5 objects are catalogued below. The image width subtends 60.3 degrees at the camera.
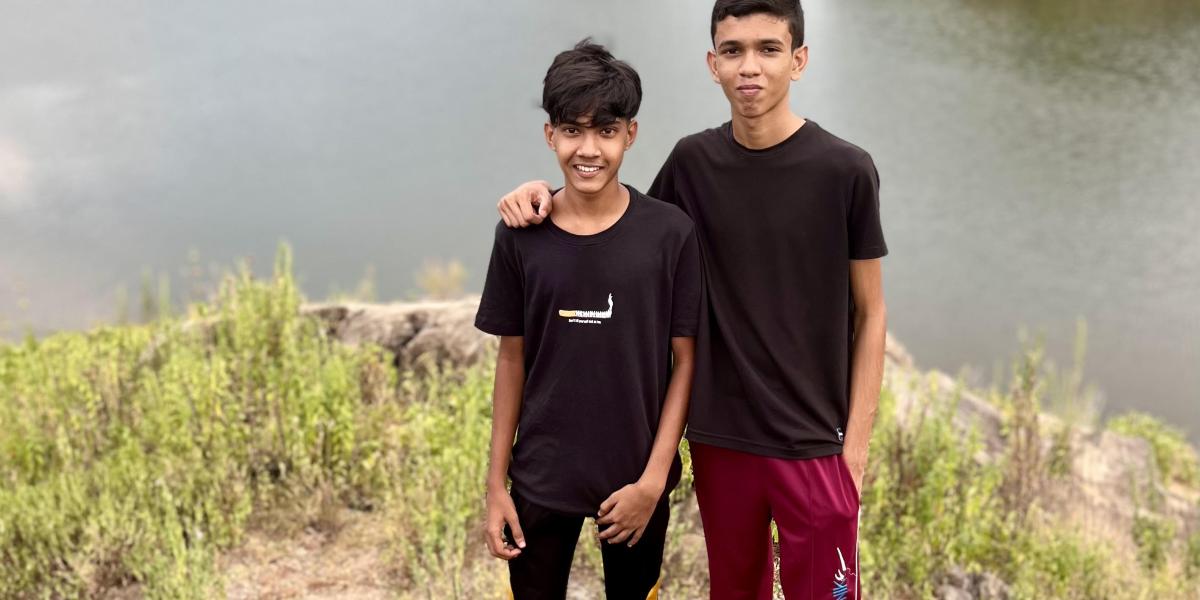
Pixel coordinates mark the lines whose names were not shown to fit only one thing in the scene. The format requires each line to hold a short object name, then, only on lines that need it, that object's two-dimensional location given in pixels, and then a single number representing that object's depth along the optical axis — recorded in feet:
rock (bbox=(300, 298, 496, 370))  17.46
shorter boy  7.26
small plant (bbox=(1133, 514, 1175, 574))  15.71
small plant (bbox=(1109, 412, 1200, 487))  23.26
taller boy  7.33
